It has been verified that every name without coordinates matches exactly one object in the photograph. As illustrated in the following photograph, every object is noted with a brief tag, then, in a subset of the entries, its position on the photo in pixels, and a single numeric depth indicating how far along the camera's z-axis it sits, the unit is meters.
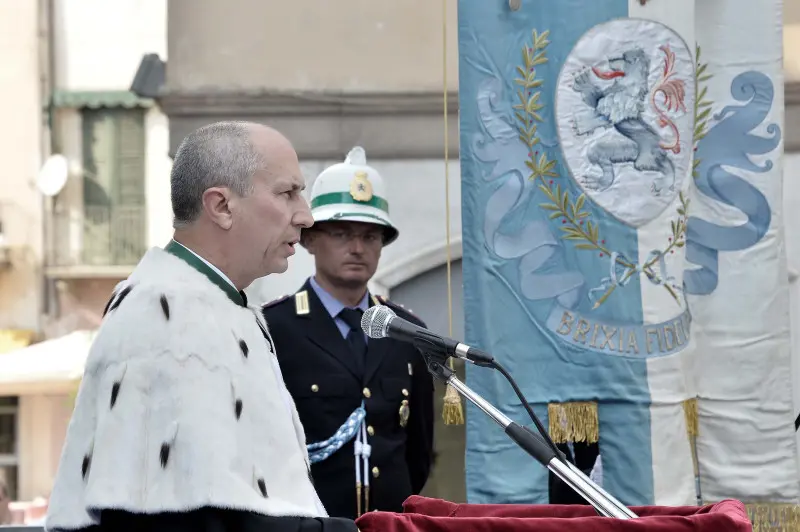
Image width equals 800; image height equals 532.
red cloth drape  3.66
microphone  4.14
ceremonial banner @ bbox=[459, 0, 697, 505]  6.63
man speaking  3.42
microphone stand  3.84
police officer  6.35
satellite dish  24.31
